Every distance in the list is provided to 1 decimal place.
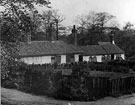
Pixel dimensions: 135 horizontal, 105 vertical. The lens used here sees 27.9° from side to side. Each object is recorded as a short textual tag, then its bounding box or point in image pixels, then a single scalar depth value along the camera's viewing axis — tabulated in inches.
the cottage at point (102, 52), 2037.4
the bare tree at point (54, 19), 2827.3
